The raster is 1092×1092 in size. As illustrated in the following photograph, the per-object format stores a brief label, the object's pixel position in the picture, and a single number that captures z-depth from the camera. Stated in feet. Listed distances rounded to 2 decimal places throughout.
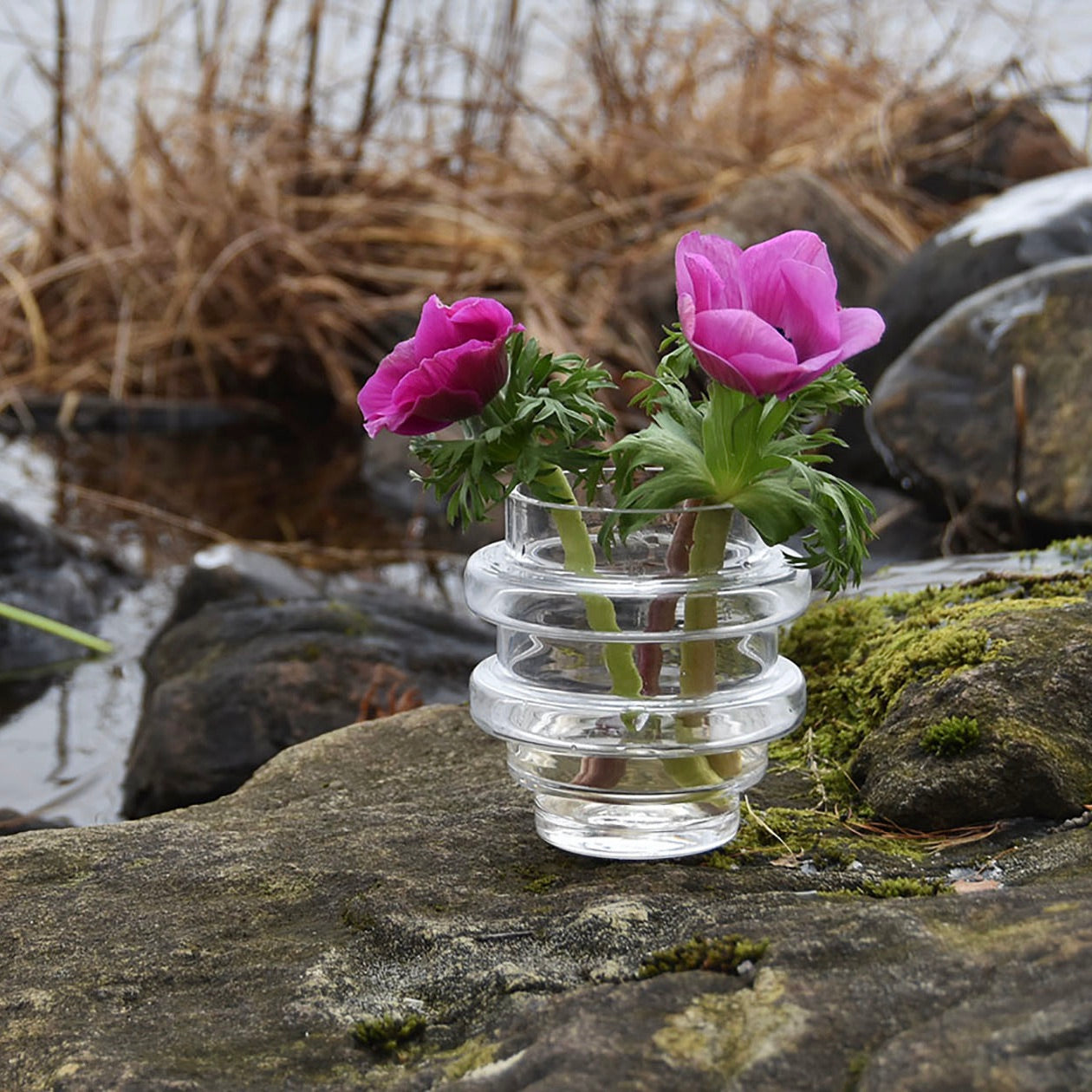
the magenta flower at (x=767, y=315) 4.21
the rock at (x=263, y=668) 10.00
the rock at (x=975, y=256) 14.14
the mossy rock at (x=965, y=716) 5.13
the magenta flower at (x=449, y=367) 4.42
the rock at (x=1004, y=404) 11.34
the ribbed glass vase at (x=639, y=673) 4.81
